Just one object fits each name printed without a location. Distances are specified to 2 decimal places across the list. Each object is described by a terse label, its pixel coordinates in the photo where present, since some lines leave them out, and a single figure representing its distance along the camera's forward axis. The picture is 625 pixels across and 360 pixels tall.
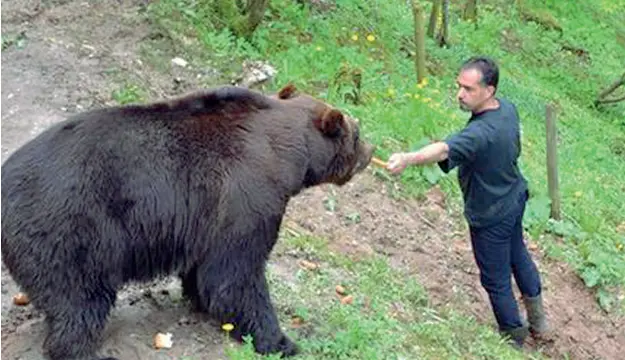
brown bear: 5.82
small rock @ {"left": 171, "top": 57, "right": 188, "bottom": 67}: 10.98
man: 7.60
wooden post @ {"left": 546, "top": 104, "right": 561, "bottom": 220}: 10.92
